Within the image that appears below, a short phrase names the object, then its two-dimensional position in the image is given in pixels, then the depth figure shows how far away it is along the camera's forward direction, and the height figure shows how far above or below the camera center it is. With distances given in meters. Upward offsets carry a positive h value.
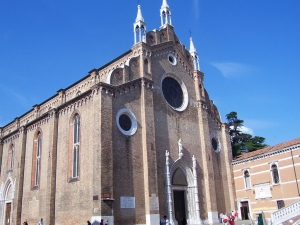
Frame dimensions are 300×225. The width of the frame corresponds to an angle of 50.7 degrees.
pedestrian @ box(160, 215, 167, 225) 19.34 -1.21
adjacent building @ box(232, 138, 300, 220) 23.11 +1.29
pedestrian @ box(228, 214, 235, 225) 17.49 -1.27
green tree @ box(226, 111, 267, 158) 38.77 +6.94
